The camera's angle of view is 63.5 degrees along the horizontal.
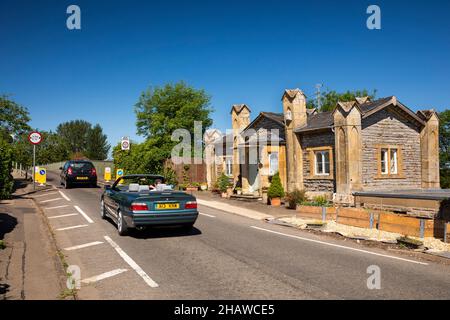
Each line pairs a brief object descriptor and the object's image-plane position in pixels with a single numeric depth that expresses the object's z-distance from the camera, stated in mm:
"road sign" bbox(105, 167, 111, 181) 29336
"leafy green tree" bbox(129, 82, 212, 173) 32594
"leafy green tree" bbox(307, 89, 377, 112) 53938
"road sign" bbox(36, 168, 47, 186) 24273
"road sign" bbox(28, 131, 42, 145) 20070
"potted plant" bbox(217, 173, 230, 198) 23250
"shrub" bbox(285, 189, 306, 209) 16922
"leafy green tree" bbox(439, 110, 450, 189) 46406
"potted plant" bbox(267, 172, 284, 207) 18375
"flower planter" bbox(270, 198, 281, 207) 18439
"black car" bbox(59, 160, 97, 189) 23469
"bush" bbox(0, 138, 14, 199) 15914
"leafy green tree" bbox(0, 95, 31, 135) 33531
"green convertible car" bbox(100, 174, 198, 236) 8898
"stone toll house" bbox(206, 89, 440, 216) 17984
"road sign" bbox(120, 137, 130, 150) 27250
